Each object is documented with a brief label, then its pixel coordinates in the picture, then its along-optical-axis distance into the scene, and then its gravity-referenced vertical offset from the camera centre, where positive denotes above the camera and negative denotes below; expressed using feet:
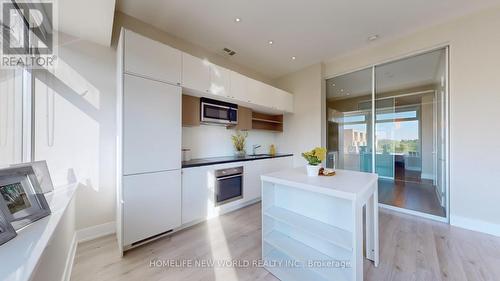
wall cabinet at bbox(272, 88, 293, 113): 12.97 +3.01
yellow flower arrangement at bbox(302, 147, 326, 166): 5.75 -0.52
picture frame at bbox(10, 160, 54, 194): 5.21 -1.05
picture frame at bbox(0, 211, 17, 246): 2.71 -1.43
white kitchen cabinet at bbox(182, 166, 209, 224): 7.93 -2.50
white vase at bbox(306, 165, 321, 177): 5.74 -0.96
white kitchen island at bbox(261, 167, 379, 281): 4.16 -2.36
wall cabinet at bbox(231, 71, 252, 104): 10.30 +3.12
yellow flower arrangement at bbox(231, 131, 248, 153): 12.19 -0.05
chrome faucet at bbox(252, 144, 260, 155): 13.71 -0.52
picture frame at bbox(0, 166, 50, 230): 3.27 -1.13
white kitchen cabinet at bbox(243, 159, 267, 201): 10.63 -2.37
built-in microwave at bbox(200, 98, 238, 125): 9.68 +1.65
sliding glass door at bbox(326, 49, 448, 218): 9.48 +0.70
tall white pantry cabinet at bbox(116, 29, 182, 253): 6.32 +0.05
